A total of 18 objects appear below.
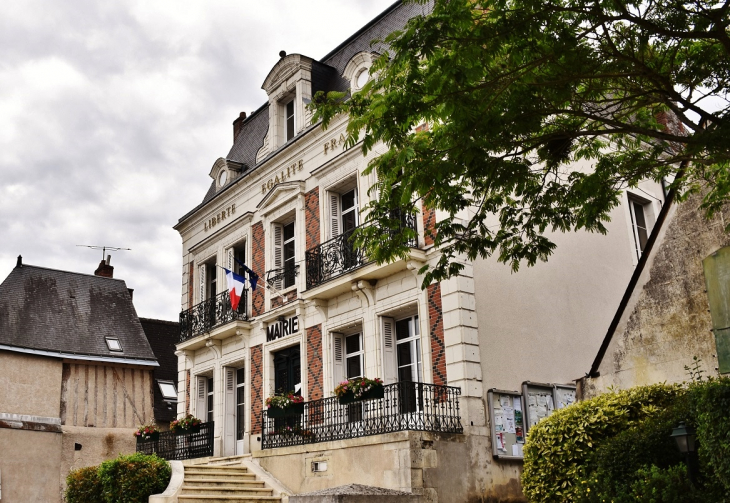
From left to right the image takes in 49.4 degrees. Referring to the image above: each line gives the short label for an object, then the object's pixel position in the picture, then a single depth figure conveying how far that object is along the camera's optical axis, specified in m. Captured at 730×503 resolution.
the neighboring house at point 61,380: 18.77
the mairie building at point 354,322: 12.24
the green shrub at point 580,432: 8.96
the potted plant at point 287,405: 14.01
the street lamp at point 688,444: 7.37
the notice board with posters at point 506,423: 12.40
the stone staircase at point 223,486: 13.40
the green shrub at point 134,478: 13.84
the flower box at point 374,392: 12.38
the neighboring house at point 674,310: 9.65
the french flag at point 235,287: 15.81
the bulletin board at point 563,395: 13.20
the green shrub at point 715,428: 6.73
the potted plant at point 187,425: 17.30
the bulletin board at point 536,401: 12.76
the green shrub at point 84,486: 15.27
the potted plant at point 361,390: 12.39
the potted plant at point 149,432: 17.94
